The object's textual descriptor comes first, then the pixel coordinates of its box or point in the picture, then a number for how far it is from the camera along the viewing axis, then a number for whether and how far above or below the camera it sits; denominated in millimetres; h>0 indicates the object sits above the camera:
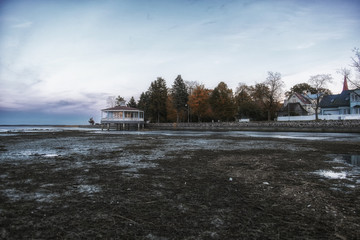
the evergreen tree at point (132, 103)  95125 +8704
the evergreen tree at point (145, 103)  83150 +7916
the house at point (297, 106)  70500 +5221
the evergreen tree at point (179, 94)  69125 +9159
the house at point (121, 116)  58219 +1774
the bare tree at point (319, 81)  51381 +9956
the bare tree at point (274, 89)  56959 +8847
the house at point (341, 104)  53906 +4725
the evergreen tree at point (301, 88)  94150 +15118
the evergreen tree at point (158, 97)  76312 +9071
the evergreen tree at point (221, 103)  64750 +5763
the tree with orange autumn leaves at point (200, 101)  65250 +6491
